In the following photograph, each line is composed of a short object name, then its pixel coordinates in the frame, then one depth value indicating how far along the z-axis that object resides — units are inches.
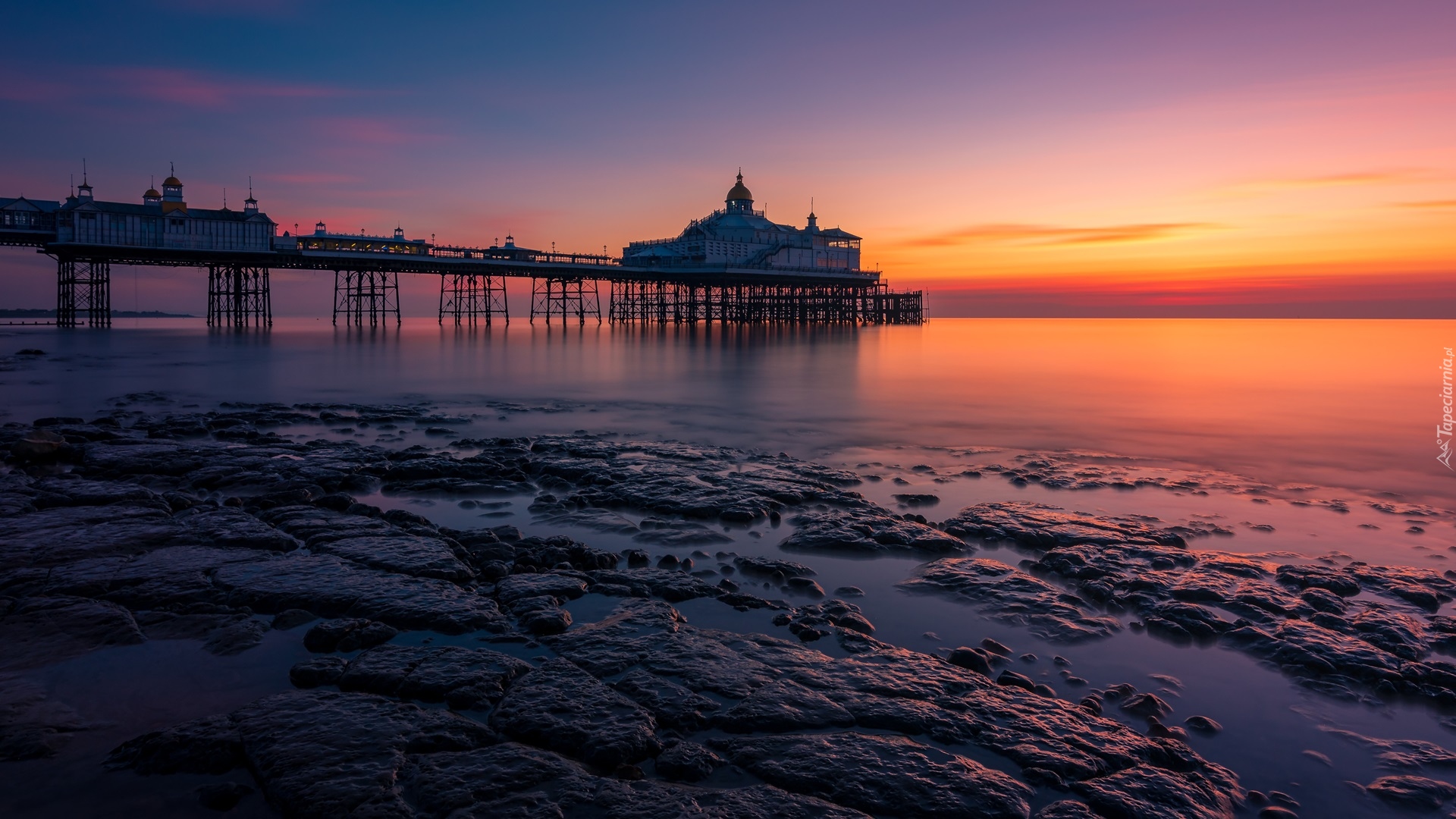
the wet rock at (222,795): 136.3
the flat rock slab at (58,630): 190.7
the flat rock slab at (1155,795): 141.8
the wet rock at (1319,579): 255.1
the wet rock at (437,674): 177.6
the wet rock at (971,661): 199.2
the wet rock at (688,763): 148.9
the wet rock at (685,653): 187.5
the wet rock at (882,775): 141.5
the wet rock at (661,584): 245.1
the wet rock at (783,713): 167.6
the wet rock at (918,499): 378.0
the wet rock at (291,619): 213.8
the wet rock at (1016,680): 188.9
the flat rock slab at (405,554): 255.8
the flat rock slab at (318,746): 136.8
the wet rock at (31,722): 149.9
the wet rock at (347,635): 200.7
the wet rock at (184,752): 146.7
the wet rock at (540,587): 241.0
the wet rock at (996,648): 208.4
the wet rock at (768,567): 267.6
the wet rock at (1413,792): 146.9
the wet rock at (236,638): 199.3
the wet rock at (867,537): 297.6
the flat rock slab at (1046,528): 308.0
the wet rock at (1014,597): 224.5
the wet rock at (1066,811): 139.2
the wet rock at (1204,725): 172.2
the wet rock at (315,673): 181.9
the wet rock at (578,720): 154.9
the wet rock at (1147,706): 177.8
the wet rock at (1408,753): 159.6
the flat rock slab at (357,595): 219.0
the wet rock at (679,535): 305.3
